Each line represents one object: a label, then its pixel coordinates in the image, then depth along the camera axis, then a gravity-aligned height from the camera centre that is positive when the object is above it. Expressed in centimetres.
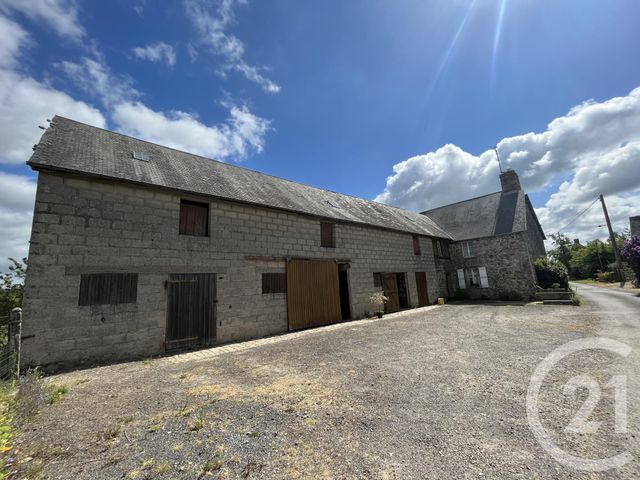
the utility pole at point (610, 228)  1972 +267
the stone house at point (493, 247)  1728 +184
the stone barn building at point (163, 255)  639 +118
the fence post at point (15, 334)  531 -51
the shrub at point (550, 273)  1727 -12
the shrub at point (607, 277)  2919 -103
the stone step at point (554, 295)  1499 -131
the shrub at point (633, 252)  1894 +87
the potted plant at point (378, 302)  1306 -90
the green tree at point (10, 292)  1339 +74
